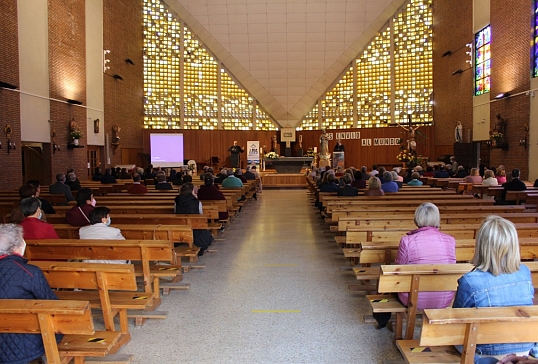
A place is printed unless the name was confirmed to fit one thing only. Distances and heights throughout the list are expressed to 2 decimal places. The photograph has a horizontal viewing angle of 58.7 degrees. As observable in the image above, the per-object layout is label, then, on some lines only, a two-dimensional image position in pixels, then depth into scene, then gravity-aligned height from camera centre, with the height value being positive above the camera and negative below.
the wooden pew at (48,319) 2.45 -0.85
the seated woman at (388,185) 9.63 -0.60
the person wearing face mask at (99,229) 4.54 -0.69
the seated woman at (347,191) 8.95 -0.66
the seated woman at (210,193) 8.38 -0.64
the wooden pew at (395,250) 4.10 -0.83
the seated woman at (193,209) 6.56 -0.72
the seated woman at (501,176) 11.68 -0.53
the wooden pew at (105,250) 4.15 -0.81
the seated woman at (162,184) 10.86 -0.61
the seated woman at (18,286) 2.61 -0.72
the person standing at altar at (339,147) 23.14 +0.42
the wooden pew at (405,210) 6.51 -0.76
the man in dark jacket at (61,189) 9.23 -0.61
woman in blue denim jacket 2.37 -0.62
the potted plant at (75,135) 16.23 +0.76
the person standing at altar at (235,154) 23.11 +0.09
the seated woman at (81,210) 5.48 -0.61
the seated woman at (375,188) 8.66 -0.60
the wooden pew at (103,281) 3.31 -0.87
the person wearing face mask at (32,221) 4.46 -0.60
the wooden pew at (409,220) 5.76 -0.79
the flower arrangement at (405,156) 20.61 -0.03
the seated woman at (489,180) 10.60 -0.56
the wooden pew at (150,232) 5.19 -0.83
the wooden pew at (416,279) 3.16 -0.82
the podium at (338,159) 22.59 -0.15
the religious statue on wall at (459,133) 19.66 +0.91
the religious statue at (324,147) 21.50 +0.40
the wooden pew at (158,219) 6.07 -0.81
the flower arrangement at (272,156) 21.84 +0.01
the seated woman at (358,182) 10.77 -0.59
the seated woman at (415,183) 11.55 -0.67
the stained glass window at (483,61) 17.64 +3.53
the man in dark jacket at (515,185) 9.17 -0.59
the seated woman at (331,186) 10.11 -0.65
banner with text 22.59 +0.20
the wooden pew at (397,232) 4.88 -0.80
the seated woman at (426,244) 3.51 -0.66
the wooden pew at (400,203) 7.42 -0.75
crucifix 21.06 +0.67
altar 21.59 -0.32
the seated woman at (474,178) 11.53 -0.57
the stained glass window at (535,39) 14.30 +3.44
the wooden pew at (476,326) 2.18 -0.81
